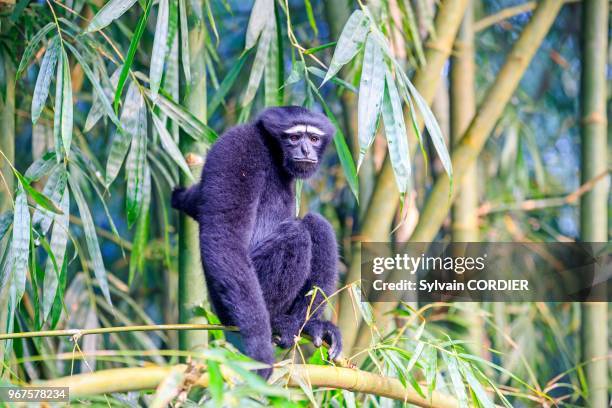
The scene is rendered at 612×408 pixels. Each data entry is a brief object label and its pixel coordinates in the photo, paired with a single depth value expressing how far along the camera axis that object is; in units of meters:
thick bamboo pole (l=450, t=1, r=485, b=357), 7.98
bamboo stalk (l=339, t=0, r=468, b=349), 6.98
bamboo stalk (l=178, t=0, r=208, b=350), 6.08
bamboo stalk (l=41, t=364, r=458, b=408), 3.12
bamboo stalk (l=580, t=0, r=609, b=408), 7.41
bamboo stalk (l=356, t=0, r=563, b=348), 7.04
